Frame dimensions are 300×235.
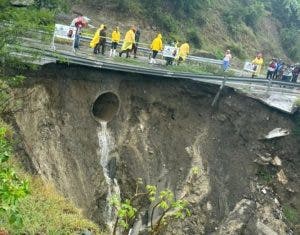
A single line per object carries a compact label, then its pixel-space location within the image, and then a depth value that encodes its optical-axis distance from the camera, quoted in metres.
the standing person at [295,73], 27.41
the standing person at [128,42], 23.33
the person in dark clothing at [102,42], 22.95
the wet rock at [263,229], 20.89
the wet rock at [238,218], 21.03
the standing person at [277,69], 27.26
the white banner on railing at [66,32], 21.56
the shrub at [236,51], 39.06
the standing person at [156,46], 24.12
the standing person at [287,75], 27.62
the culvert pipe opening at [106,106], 22.02
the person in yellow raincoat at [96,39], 22.88
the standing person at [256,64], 27.12
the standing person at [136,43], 24.21
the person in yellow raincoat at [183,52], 25.17
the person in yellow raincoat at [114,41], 23.69
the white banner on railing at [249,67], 27.24
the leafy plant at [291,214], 21.63
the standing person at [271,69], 26.92
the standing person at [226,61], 26.33
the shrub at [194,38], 36.00
